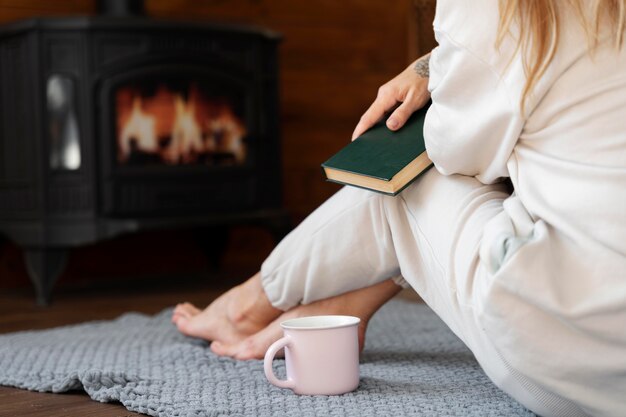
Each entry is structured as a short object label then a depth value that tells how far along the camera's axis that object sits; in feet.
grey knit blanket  3.95
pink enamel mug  3.98
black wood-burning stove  7.98
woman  3.00
